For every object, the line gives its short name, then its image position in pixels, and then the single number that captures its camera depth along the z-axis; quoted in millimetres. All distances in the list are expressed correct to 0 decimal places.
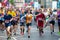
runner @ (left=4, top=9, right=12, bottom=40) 17172
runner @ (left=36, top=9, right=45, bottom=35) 19750
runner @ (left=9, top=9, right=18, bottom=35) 20400
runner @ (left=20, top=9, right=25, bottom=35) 20056
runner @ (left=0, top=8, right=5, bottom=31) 21892
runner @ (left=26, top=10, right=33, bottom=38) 19578
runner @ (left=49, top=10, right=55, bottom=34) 22481
